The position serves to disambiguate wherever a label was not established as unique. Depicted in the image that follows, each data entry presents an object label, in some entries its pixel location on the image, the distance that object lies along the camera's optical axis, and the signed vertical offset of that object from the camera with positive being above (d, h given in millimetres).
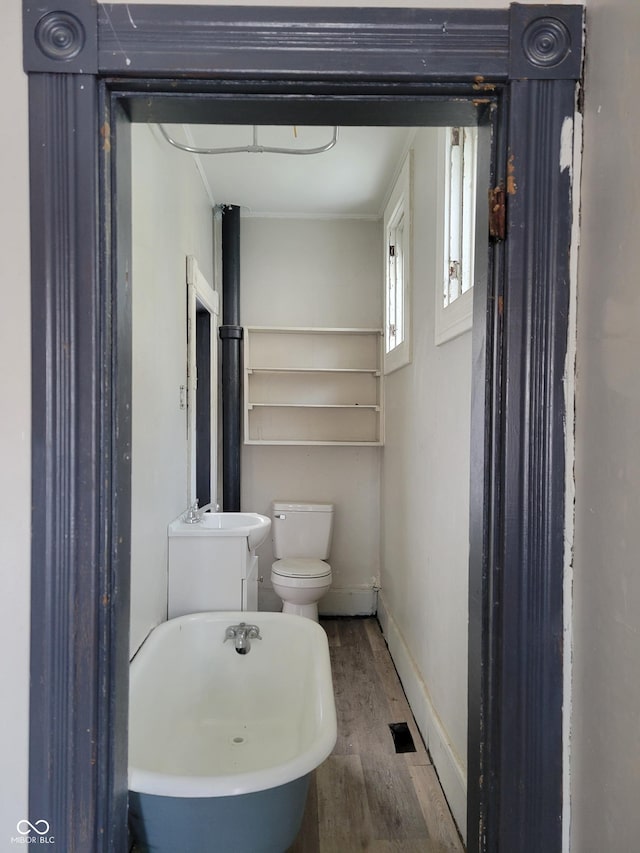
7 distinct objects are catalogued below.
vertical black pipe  3291 +425
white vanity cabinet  2168 -671
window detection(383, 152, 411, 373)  2621 +931
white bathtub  1189 -995
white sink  2166 -494
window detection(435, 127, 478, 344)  1709 +725
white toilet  3326 -729
